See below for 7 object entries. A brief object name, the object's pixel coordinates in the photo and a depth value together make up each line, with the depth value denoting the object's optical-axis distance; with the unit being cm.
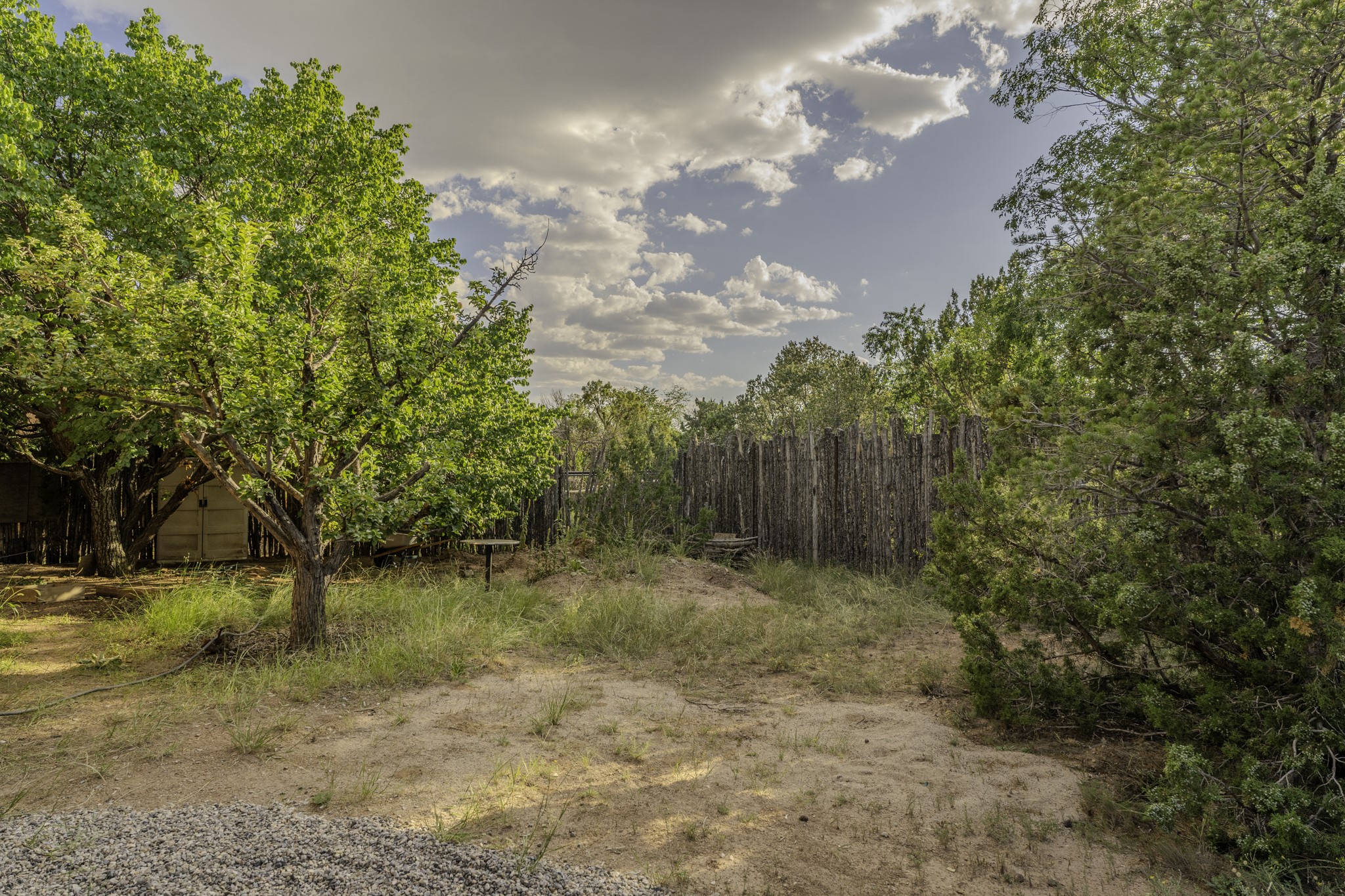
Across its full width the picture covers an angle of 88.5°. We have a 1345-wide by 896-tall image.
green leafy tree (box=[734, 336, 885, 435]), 2234
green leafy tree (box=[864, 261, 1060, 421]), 1329
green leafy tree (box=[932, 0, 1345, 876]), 253
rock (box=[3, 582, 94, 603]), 683
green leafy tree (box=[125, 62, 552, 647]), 430
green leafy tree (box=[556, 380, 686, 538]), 924
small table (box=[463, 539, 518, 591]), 765
